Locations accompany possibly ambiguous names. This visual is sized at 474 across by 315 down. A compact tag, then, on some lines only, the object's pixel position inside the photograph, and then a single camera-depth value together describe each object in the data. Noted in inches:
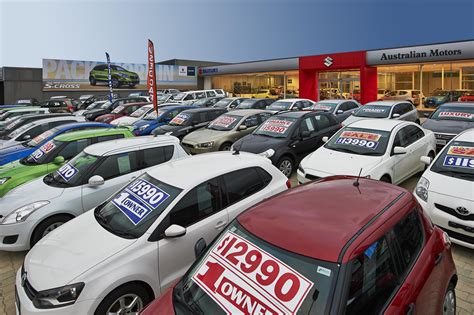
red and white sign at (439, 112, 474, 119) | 402.6
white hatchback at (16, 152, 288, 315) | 127.4
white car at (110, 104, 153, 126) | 583.4
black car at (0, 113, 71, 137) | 468.3
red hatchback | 85.6
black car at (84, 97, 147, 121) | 759.2
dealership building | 890.7
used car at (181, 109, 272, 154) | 389.7
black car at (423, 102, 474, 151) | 380.5
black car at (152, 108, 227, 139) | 466.6
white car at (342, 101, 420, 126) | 495.2
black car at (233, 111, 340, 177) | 333.7
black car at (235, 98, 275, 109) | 719.1
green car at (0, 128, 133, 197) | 255.9
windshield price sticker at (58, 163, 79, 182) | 226.5
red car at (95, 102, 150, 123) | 669.3
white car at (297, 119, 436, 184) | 261.0
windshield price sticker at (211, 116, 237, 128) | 430.6
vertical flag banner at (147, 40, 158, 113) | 602.4
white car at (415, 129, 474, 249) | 182.1
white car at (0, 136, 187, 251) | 199.2
